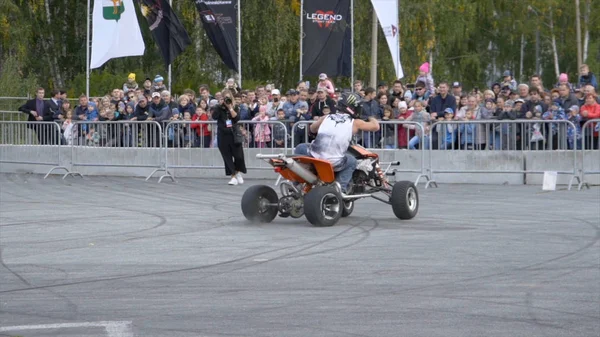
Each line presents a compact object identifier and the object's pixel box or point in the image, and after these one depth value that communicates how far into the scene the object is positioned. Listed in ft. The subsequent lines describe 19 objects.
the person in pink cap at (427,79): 80.18
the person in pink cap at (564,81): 69.21
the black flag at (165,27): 95.81
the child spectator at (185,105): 78.28
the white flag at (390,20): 96.43
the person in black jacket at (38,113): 82.53
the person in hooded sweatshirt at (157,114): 76.79
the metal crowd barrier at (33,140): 81.05
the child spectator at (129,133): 77.97
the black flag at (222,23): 98.02
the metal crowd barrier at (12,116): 101.65
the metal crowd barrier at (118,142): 77.05
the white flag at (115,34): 90.38
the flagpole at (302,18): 100.32
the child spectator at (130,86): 85.91
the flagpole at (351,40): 99.76
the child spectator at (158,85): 83.76
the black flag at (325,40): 99.30
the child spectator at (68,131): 80.84
